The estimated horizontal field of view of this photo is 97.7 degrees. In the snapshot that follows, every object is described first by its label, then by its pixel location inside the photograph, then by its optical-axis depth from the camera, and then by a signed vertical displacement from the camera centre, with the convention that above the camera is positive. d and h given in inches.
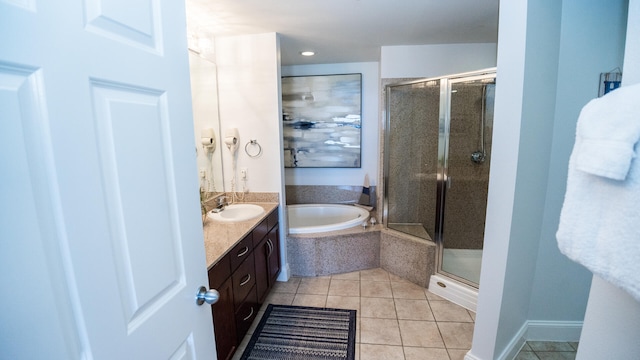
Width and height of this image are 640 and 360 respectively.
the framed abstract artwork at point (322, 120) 135.0 +11.3
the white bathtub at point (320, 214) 138.6 -35.7
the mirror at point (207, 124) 88.9 +7.1
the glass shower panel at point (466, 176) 101.2 -13.9
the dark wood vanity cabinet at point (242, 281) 61.4 -36.5
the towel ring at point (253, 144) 103.3 -1.1
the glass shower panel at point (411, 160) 113.0 -8.0
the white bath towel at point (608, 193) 21.9 -4.7
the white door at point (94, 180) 17.1 -2.6
